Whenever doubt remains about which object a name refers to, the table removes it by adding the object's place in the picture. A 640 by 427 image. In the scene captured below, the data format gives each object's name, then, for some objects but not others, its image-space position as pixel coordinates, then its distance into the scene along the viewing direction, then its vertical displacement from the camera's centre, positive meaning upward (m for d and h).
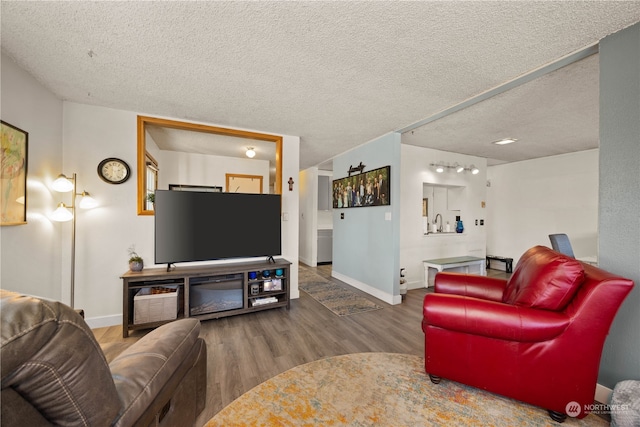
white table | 4.09 -0.79
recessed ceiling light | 3.82 +1.18
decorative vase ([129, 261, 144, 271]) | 2.65 -0.56
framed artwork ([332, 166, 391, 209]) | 3.63 +0.43
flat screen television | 2.74 -0.14
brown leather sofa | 0.56 -0.43
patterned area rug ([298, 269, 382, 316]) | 3.25 -1.22
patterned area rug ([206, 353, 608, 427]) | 1.45 -1.19
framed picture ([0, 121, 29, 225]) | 1.75 +0.27
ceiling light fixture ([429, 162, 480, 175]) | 4.35 +0.89
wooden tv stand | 2.52 -0.88
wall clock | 2.70 +0.47
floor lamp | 2.22 +0.07
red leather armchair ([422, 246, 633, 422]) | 1.37 -0.70
